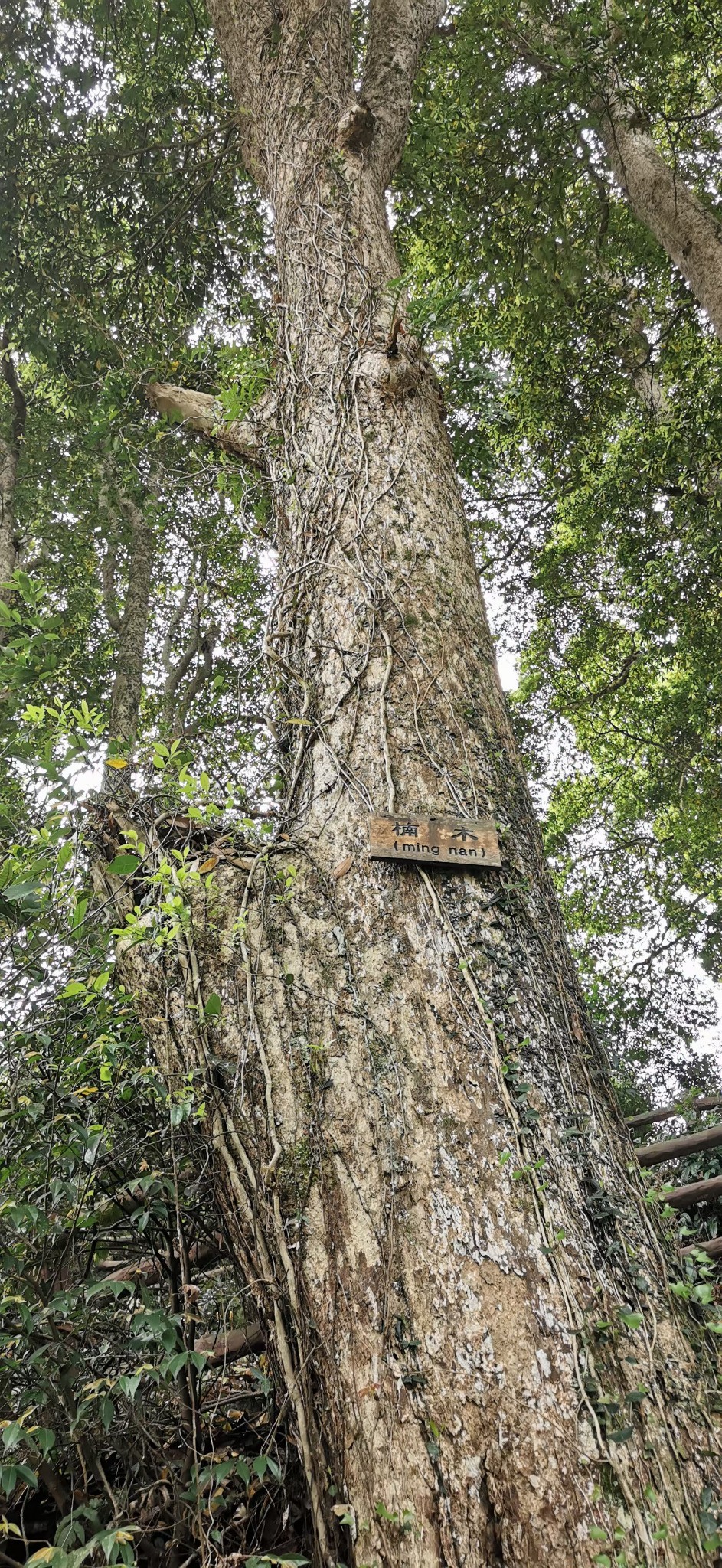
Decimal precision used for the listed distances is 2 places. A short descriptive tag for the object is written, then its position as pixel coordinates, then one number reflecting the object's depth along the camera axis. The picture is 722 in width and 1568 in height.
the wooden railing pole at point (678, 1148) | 4.53
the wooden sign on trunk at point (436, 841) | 2.18
